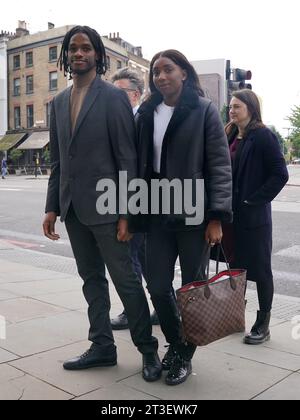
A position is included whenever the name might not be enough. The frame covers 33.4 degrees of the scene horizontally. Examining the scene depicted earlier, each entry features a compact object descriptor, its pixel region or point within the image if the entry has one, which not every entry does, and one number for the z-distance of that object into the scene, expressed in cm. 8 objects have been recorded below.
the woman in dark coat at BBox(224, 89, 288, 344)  379
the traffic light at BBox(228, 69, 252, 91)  920
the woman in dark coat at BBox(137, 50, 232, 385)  295
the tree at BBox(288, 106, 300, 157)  5181
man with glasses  413
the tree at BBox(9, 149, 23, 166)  4206
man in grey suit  303
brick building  4159
